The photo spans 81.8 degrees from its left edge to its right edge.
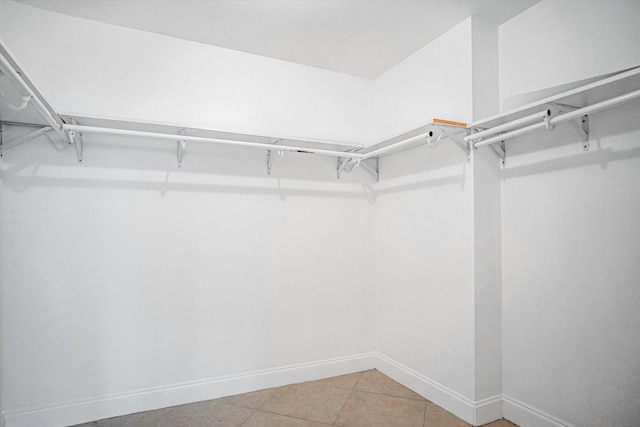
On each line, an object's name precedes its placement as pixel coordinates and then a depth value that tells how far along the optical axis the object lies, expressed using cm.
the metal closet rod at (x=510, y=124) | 186
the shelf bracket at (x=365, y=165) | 315
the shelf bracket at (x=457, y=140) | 227
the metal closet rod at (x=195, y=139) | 210
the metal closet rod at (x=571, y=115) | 157
